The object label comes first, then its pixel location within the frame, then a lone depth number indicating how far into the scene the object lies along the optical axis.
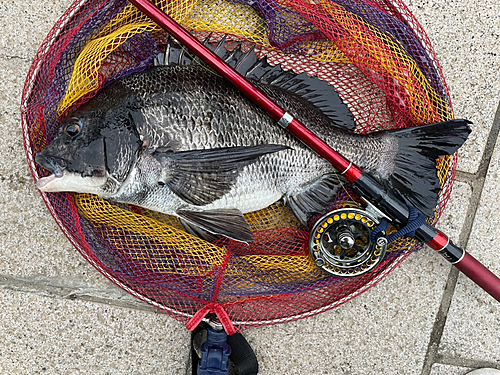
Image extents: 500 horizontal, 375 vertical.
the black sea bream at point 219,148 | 0.36
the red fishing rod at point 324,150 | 0.36
